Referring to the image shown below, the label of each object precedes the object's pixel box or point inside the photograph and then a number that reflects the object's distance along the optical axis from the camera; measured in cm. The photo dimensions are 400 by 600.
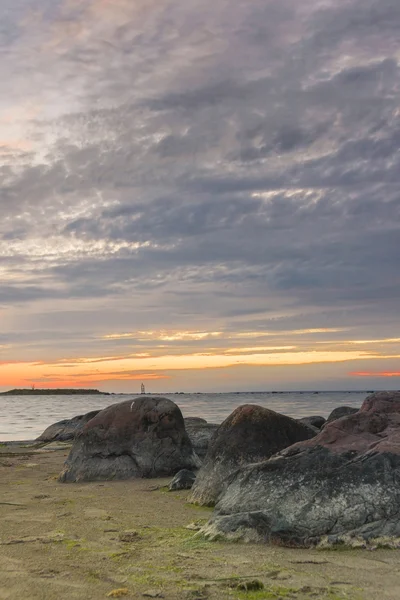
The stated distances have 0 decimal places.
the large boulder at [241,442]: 873
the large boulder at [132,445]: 1138
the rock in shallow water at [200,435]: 1501
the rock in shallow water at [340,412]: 1895
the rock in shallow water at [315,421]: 2060
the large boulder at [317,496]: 606
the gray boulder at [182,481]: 995
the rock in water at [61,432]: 2266
